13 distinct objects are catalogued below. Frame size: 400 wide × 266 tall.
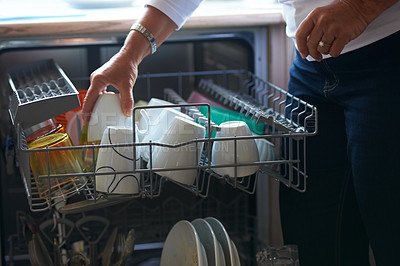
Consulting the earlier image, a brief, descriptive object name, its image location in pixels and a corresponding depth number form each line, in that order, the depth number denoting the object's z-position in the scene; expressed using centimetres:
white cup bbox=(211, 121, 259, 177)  148
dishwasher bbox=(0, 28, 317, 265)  179
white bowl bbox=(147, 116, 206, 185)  146
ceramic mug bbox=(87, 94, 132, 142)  155
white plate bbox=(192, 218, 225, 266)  155
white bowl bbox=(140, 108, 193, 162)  151
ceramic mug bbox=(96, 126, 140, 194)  145
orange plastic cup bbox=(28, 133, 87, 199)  146
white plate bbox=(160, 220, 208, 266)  155
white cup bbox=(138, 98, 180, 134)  160
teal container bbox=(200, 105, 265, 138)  168
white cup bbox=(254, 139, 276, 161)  160
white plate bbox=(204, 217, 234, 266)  158
